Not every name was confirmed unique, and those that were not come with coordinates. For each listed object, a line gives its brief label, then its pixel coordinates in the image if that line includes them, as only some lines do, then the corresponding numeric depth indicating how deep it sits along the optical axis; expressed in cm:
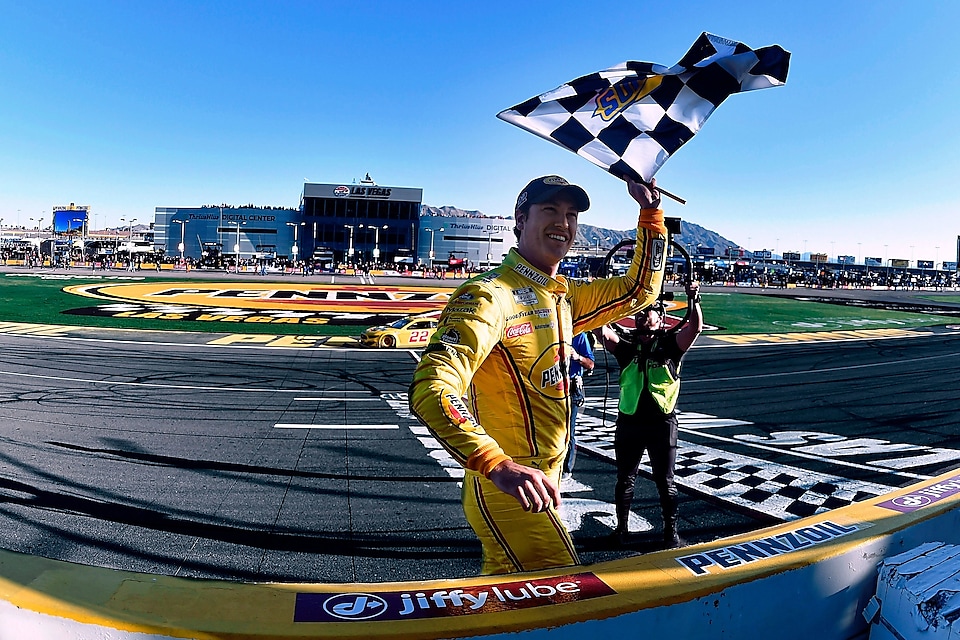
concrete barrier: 149
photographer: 470
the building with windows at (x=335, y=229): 9144
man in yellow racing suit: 186
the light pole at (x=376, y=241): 8081
